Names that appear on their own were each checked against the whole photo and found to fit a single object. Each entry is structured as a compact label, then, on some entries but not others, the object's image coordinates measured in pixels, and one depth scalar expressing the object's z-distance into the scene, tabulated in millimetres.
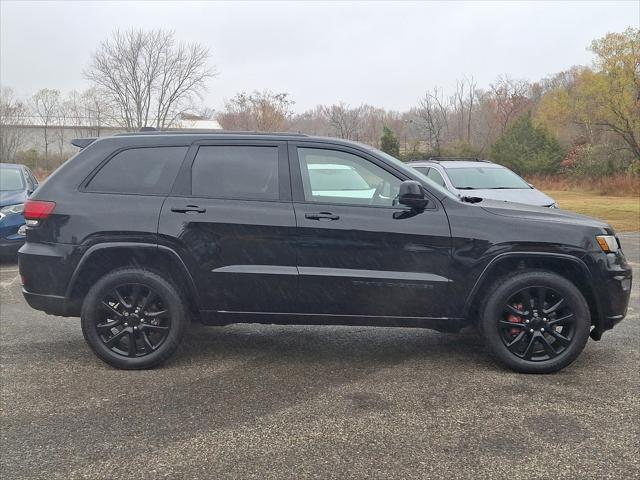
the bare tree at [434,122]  42916
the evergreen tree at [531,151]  38969
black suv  4078
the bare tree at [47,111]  59875
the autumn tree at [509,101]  54803
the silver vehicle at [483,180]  9094
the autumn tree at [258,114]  42594
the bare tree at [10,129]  44062
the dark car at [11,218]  8375
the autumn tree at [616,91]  33219
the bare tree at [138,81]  49031
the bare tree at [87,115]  56188
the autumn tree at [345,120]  41312
